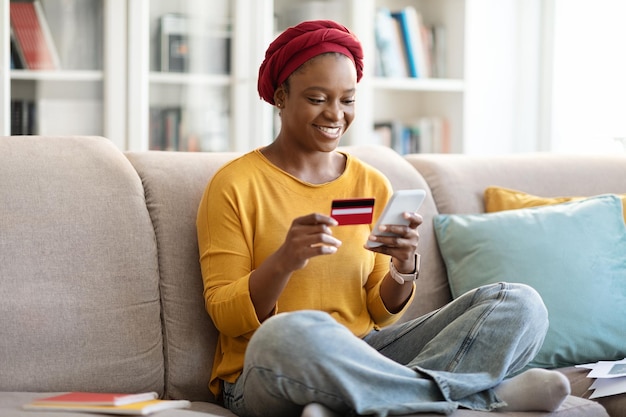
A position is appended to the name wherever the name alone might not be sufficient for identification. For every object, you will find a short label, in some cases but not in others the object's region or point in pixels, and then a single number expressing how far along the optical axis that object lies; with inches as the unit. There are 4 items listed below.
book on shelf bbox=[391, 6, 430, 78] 148.3
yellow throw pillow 94.3
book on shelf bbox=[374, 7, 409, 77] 146.0
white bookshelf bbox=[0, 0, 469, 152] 128.1
